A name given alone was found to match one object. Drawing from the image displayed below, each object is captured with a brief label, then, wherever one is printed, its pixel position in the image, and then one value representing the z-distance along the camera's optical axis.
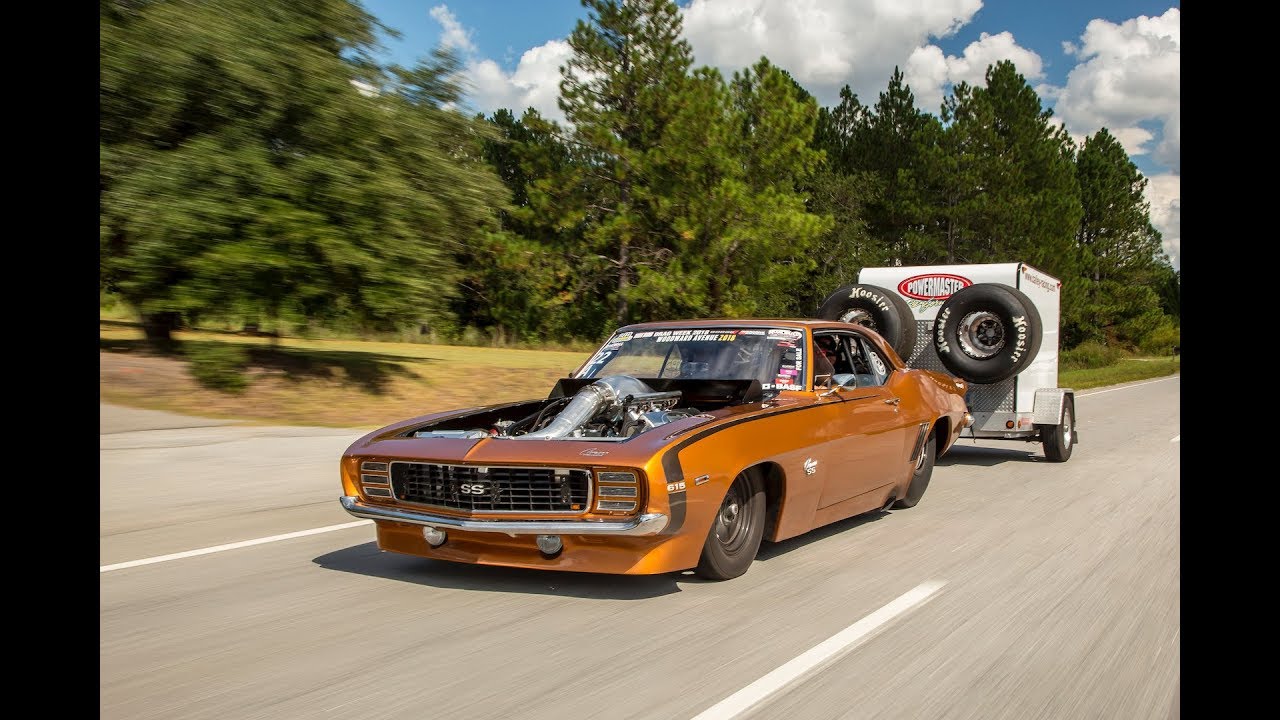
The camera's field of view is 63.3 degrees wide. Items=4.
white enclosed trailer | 11.26
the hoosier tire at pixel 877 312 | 11.54
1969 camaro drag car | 5.08
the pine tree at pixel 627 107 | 32.66
